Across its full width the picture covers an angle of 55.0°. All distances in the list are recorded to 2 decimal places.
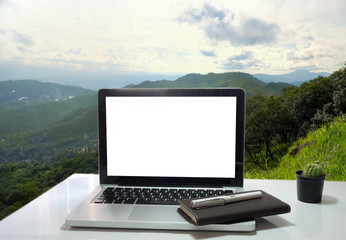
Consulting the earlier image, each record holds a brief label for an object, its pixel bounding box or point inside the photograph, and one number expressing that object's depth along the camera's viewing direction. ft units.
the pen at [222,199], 2.43
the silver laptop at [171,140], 3.07
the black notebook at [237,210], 2.31
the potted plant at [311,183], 2.93
